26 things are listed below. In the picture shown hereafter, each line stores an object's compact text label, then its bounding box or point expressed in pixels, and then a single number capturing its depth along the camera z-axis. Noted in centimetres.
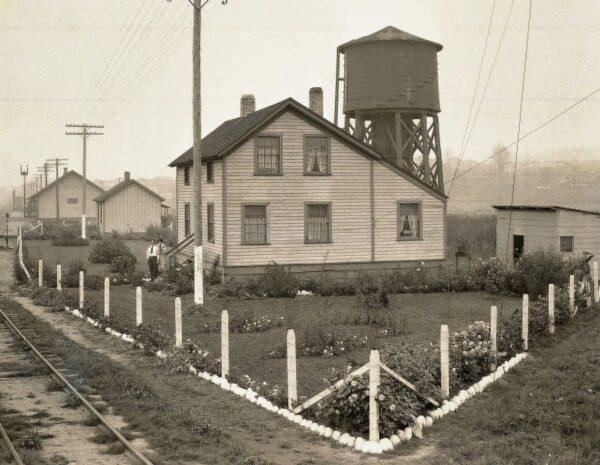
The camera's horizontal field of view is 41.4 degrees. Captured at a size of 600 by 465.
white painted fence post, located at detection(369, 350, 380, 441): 1063
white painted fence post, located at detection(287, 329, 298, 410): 1246
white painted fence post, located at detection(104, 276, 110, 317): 2291
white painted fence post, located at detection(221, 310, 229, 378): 1470
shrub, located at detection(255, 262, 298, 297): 2928
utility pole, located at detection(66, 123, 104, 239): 6581
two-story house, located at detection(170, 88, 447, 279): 3138
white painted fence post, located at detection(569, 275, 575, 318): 2166
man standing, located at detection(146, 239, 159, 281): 3268
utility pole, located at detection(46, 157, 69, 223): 8631
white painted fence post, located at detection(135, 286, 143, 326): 2016
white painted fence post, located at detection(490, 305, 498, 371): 1556
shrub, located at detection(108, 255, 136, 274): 3781
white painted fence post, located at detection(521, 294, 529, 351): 1766
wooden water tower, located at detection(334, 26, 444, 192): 3803
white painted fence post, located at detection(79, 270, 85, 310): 2555
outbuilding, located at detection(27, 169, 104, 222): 9400
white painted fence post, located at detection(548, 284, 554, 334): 1961
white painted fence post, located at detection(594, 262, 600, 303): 2509
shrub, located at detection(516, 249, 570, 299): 2597
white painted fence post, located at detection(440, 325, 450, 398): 1313
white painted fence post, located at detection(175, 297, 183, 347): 1703
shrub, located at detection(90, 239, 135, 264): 4356
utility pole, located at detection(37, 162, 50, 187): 10847
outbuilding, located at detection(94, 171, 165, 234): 7506
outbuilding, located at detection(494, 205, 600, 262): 3375
